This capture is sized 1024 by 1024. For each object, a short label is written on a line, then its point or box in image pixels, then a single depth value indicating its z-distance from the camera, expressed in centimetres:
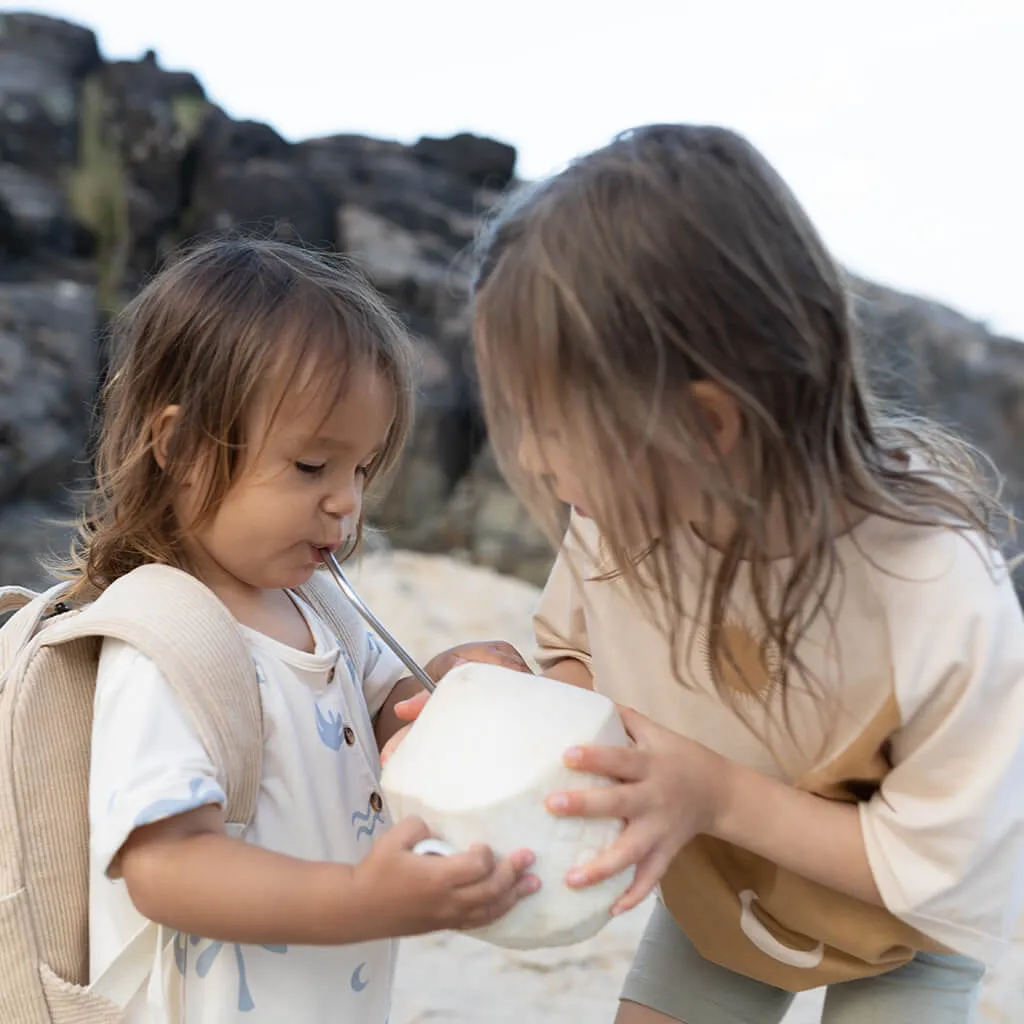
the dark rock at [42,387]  515
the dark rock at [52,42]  747
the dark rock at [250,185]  716
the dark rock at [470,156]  765
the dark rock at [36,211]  673
